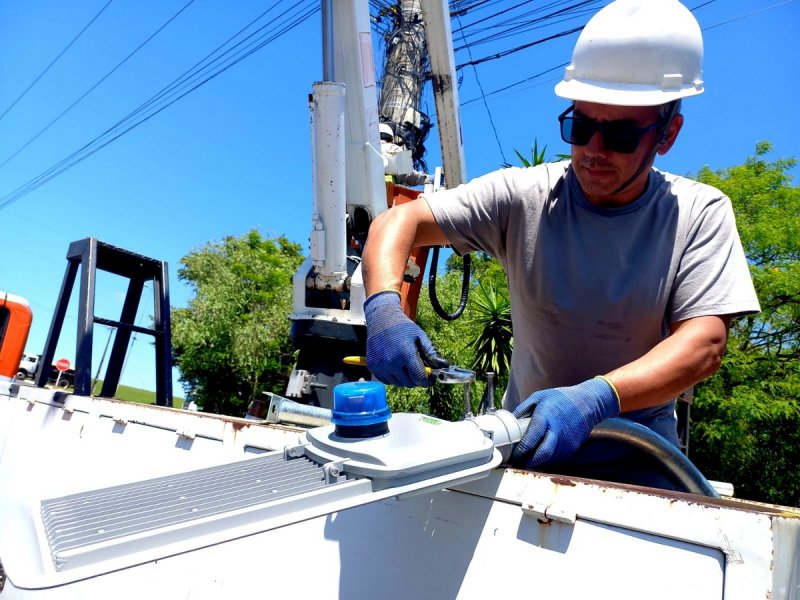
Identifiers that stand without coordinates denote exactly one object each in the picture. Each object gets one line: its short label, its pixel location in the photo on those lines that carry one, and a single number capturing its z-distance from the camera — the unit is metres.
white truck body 0.78
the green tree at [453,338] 10.78
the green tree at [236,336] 15.93
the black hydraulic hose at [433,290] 4.11
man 1.56
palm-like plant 9.95
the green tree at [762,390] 8.51
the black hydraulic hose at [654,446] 1.36
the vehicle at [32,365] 14.13
